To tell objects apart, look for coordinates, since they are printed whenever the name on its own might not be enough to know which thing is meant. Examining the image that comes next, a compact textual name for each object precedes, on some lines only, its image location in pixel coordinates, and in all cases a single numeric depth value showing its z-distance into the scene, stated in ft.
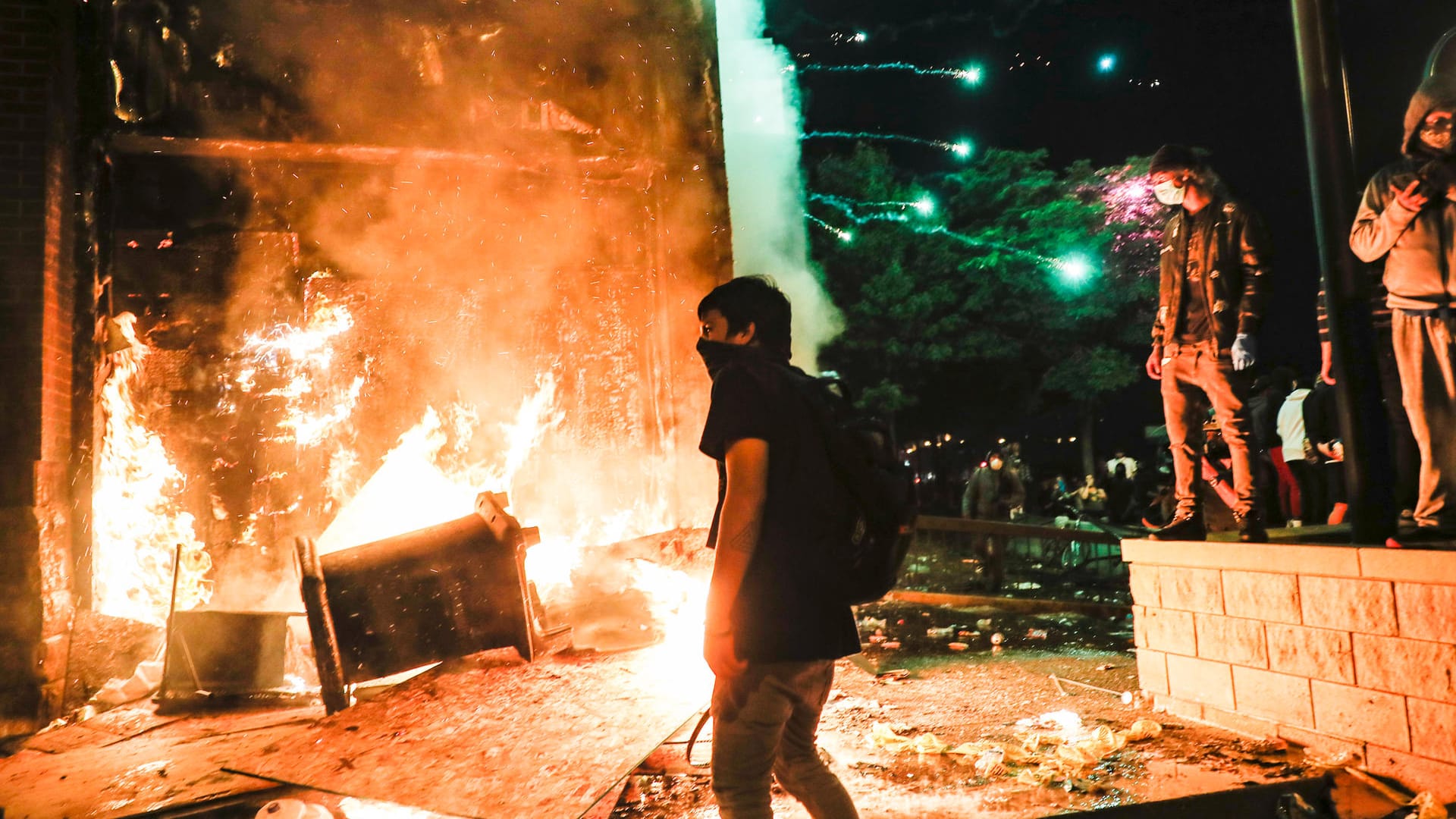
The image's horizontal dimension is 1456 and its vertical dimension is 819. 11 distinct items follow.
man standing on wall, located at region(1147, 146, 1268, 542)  15.08
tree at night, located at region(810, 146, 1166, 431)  66.74
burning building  20.58
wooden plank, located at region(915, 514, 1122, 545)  31.60
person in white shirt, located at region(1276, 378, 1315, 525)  29.78
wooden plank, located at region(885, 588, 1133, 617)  27.40
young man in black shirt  8.14
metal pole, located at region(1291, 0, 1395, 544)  14.60
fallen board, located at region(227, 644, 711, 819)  12.37
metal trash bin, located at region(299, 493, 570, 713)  16.76
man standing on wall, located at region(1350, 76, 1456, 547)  13.17
